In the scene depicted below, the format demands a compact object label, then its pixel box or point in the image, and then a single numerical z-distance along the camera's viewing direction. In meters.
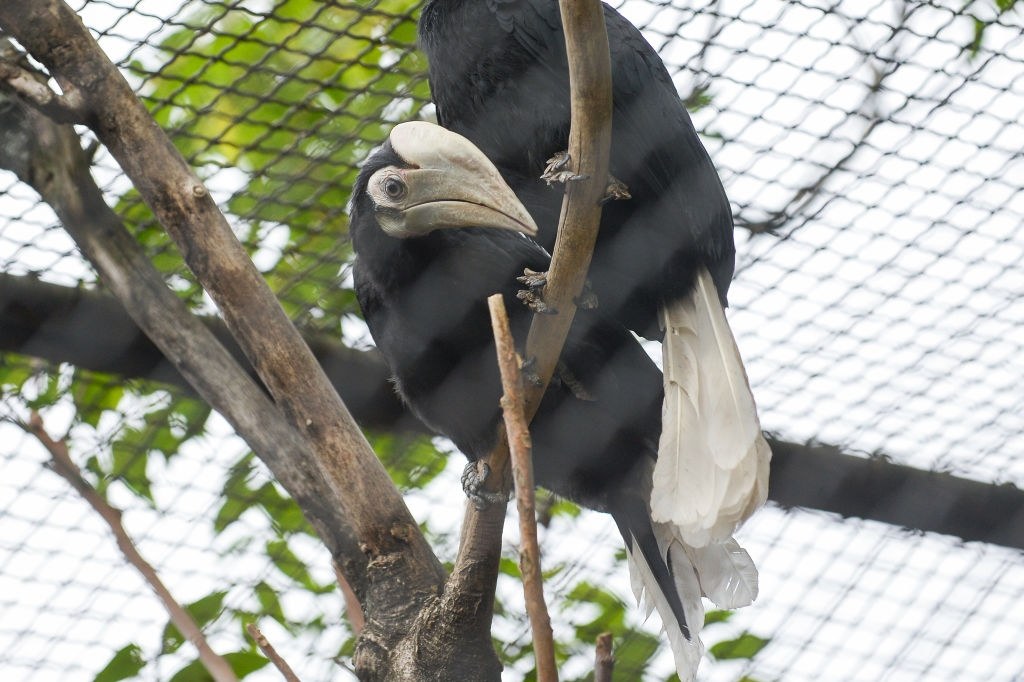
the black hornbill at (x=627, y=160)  6.77
